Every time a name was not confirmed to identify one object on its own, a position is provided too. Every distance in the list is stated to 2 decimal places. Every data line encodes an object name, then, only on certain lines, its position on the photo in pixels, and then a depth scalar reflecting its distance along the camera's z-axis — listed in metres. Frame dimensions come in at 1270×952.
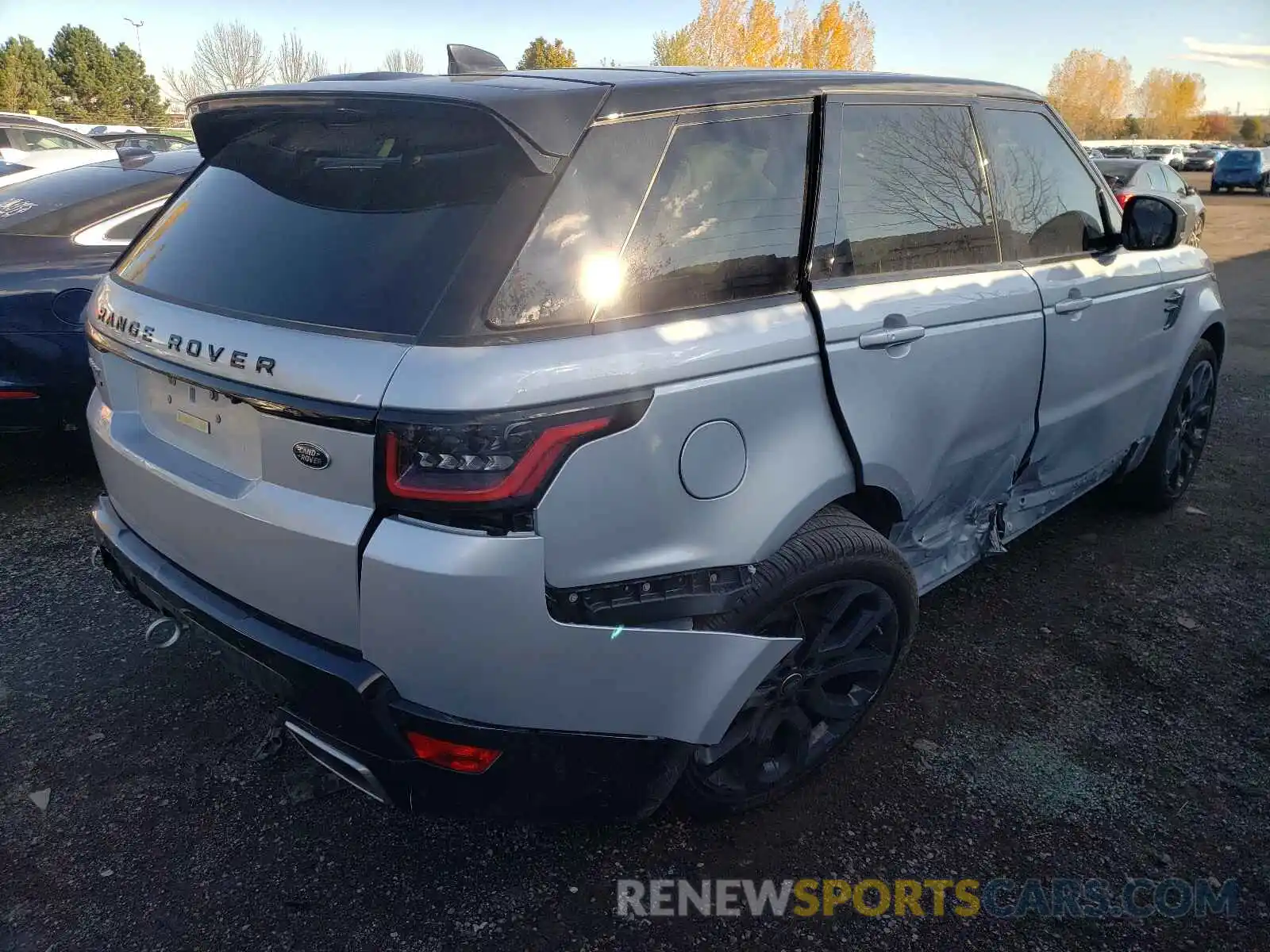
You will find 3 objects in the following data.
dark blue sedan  4.02
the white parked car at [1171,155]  42.88
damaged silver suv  1.72
